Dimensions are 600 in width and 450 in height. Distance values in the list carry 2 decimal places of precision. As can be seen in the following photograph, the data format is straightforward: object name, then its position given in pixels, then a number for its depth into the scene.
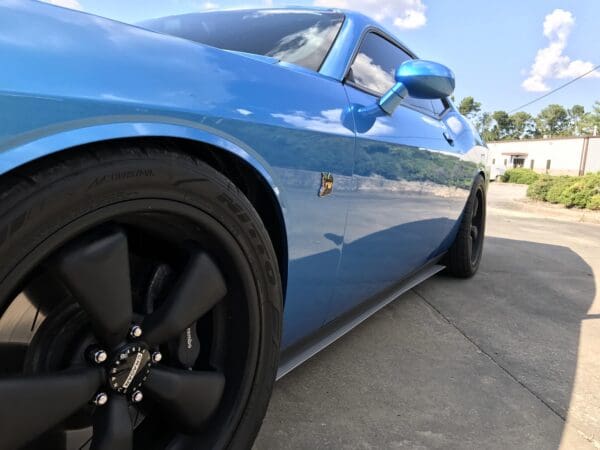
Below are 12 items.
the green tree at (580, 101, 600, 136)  71.79
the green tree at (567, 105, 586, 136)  87.96
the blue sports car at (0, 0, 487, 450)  0.84
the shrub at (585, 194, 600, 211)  11.12
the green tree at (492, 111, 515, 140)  91.81
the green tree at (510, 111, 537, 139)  92.88
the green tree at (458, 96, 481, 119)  77.28
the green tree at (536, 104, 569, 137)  91.44
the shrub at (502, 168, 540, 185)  33.84
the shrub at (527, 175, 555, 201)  13.62
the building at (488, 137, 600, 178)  40.38
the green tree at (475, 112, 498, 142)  90.38
